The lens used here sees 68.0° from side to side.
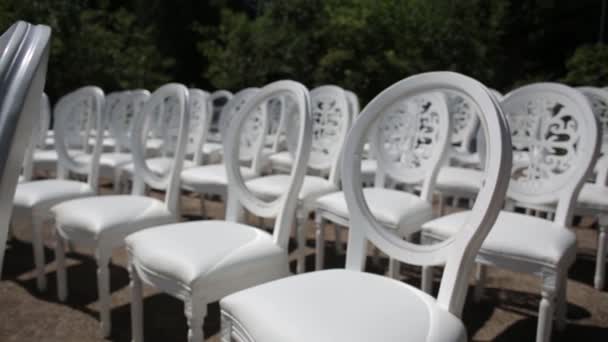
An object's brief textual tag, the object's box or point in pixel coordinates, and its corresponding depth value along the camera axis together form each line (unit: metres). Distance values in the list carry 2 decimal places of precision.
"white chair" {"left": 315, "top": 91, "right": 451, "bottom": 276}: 1.80
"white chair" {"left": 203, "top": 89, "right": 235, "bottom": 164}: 3.55
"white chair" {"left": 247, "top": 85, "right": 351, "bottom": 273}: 2.21
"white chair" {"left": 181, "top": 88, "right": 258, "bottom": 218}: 2.45
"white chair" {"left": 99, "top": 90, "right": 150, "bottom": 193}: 3.18
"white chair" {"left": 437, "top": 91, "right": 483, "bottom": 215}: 2.46
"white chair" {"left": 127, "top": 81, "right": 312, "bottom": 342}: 1.27
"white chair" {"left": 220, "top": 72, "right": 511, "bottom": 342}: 0.89
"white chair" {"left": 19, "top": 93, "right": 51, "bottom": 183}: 2.43
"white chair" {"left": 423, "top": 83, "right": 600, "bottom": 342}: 1.39
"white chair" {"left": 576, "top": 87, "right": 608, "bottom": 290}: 2.04
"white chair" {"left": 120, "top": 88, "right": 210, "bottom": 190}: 2.81
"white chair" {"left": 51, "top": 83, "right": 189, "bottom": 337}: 1.67
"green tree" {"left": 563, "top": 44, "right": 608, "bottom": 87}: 5.05
